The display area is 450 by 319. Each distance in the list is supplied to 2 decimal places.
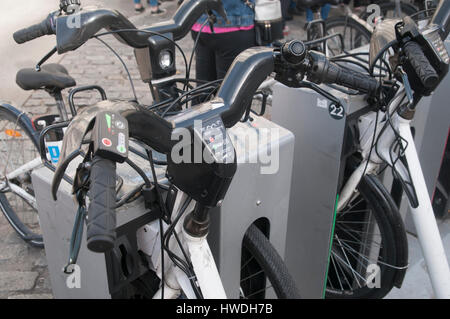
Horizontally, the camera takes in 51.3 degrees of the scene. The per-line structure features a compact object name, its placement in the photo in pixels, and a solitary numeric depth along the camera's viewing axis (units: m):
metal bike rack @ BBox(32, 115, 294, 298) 1.53
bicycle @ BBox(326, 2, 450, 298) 1.73
